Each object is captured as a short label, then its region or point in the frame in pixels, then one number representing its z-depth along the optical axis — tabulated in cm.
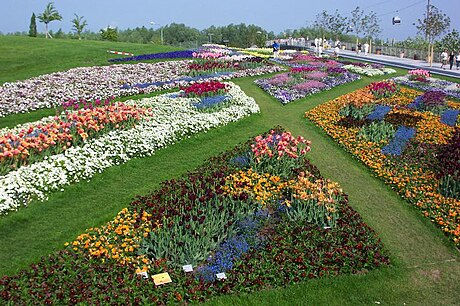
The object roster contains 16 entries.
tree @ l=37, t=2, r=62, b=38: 5497
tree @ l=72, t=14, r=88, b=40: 5978
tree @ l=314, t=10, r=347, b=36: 6831
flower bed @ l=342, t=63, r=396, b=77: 2746
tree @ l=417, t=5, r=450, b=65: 3697
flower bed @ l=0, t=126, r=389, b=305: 650
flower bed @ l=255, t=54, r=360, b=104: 2053
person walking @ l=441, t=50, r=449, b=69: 3438
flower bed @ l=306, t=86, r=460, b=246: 980
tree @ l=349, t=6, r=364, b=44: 6412
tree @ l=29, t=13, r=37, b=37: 5131
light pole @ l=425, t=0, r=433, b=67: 3738
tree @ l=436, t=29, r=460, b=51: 4122
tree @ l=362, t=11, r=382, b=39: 6381
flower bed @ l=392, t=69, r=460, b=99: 2128
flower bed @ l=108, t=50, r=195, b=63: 2980
